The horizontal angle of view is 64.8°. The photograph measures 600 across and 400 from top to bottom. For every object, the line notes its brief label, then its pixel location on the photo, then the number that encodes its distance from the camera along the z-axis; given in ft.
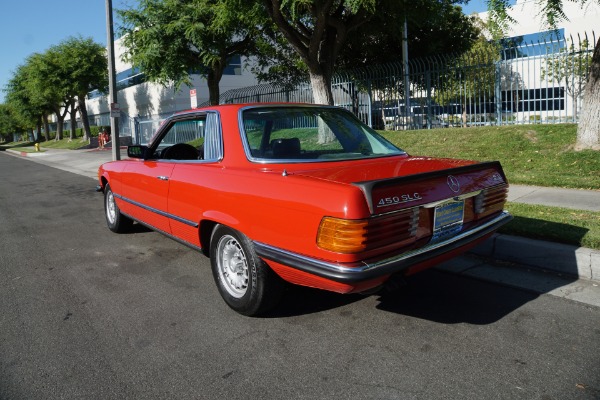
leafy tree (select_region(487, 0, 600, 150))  28.35
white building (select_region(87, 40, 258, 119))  98.99
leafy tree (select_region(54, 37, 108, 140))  116.06
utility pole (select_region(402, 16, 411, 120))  48.19
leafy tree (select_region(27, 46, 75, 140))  115.85
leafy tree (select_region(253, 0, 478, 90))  61.41
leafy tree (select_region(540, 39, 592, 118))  36.70
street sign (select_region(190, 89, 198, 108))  41.06
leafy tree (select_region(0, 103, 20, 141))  221.66
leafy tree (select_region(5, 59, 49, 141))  149.18
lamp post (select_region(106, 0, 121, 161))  46.02
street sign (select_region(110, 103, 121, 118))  46.83
